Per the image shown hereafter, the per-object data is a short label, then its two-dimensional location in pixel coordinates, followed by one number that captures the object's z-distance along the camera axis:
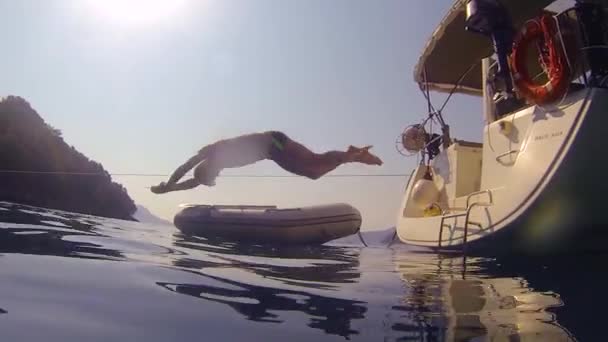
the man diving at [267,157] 8.23
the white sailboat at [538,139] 3.87
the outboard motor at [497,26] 5.02
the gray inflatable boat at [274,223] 6.75
